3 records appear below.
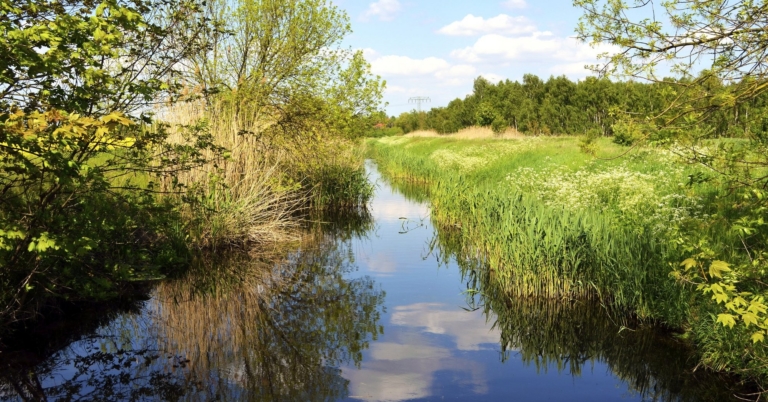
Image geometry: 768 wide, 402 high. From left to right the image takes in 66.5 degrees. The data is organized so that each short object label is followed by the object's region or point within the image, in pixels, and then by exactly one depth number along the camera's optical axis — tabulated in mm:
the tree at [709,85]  4969
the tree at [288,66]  14555
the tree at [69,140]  4406
